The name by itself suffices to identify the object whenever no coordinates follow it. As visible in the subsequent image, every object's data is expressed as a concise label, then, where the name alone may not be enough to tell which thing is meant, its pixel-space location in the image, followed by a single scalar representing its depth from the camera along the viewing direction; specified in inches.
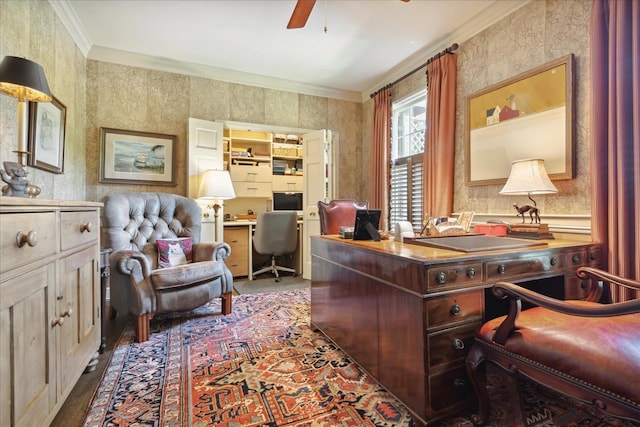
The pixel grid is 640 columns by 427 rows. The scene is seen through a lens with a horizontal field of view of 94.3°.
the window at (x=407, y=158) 142.1
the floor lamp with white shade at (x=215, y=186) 137.4
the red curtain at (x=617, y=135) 66.3
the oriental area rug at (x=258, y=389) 53.5
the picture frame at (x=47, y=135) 84.2
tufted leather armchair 86.4
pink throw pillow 106.5
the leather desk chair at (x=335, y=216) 115.3
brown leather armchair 35.9
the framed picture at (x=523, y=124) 82.4
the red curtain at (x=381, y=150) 158.4
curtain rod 116.7
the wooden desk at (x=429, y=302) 49.0
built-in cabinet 193.6
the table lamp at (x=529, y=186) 74.7
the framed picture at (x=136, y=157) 133.7
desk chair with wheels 154.3
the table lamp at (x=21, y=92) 50.0
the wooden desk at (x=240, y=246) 160.2
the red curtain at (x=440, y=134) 116.9
